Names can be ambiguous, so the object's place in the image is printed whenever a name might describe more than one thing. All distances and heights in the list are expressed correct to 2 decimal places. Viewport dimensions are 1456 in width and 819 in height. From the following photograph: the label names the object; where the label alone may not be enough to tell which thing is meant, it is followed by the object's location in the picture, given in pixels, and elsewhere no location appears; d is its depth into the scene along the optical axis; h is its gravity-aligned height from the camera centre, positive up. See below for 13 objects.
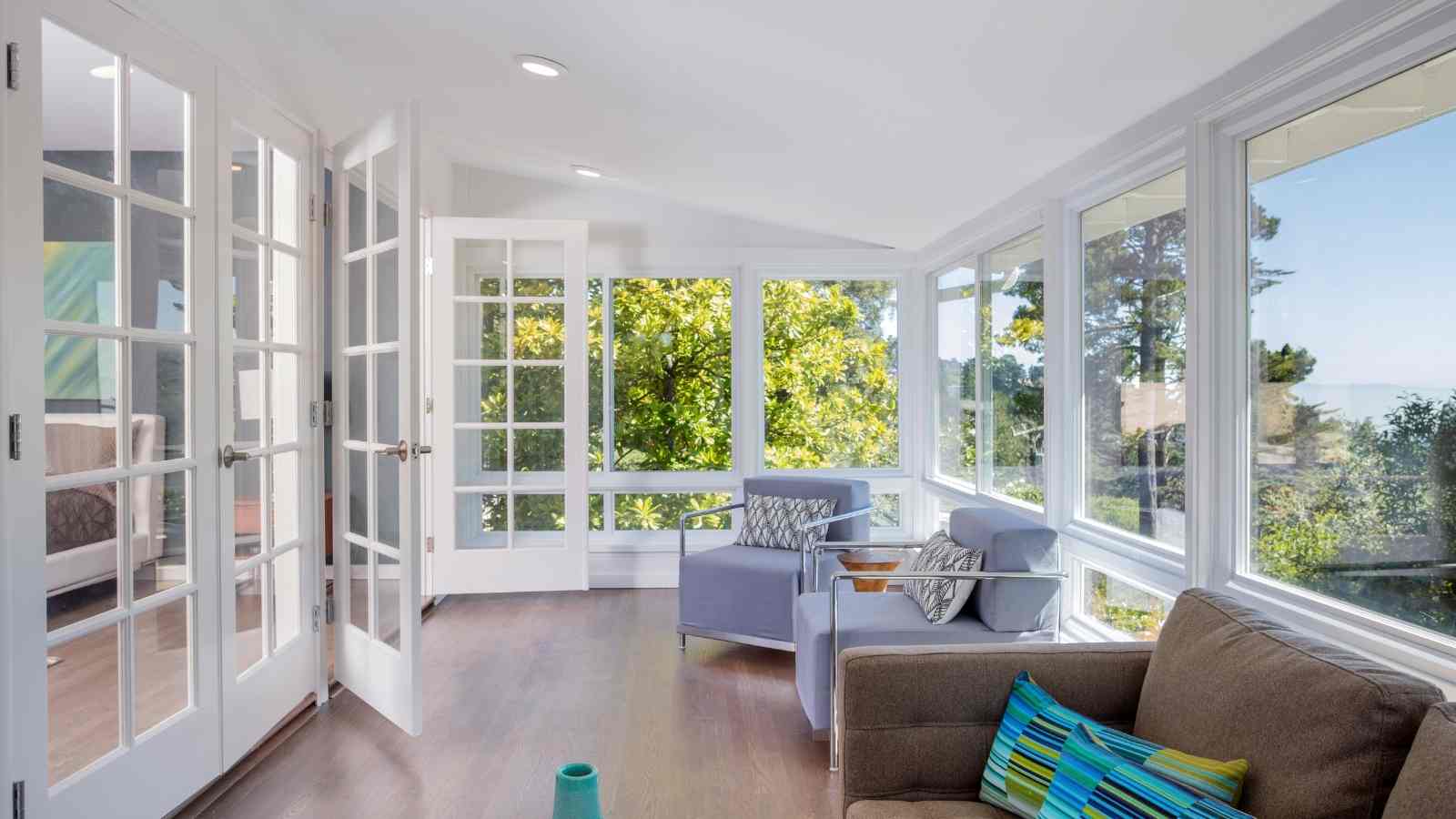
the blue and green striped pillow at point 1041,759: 1.38 -0.61
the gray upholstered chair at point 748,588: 3.96 -0.83
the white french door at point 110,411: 1.97 +0.00
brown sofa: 1.25 -0.53
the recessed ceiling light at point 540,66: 3.29 +1.30
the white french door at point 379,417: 2.91 -0.03
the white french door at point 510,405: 5.00 +0.03
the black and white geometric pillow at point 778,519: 4.41 -0.56
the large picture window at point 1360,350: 1.81 +0.13
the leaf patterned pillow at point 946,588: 2.96 -0.62
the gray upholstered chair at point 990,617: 2.90 -0.70
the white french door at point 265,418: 2.79 -0.03
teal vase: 1.12 -0.50
